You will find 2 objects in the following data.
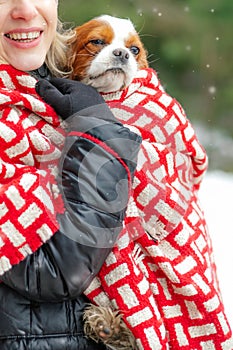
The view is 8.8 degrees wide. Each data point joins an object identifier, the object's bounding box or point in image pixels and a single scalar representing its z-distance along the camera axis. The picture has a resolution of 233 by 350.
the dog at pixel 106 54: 2.45
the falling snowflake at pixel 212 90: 7.06
